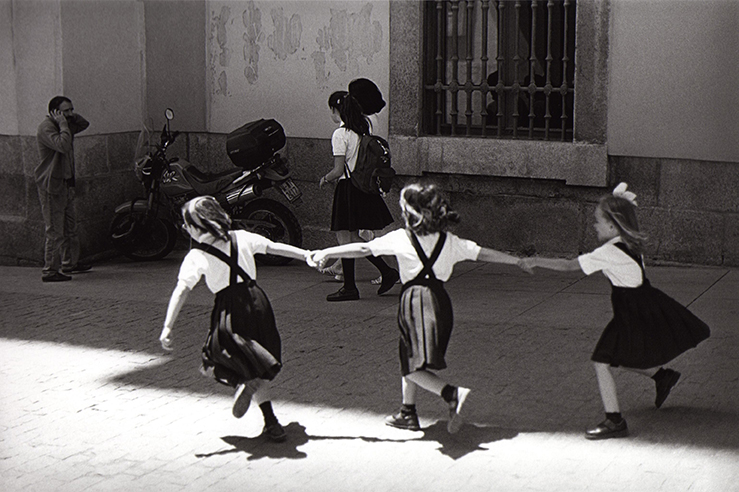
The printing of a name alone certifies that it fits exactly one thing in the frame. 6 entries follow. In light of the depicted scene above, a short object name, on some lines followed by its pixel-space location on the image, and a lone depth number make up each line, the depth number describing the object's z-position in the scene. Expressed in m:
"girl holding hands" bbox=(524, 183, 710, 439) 5.60
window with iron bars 10.31
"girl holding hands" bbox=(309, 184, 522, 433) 5.61
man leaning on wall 9.90
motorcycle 10.54
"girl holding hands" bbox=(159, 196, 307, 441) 5.61
